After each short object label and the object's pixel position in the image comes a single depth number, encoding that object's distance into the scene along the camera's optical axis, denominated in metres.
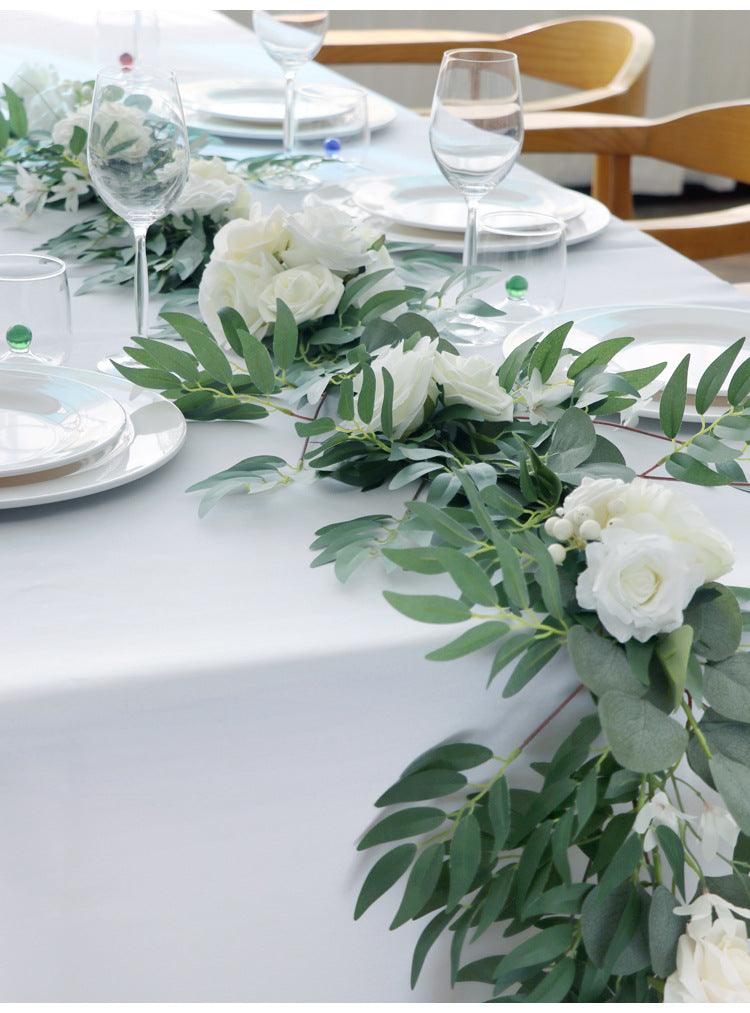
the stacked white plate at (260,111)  1.82
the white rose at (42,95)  1.62
